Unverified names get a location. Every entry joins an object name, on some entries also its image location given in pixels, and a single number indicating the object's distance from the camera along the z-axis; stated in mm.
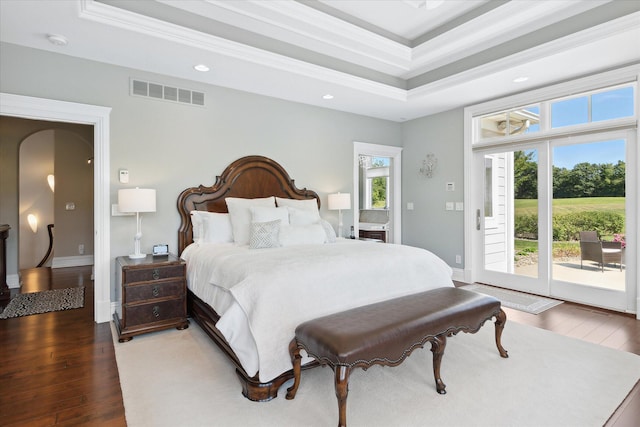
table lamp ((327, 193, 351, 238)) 4980
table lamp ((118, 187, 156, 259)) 3336
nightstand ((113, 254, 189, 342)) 3029
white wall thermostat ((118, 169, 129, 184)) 3621
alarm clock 3619
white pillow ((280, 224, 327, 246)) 3579
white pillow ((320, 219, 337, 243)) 4036
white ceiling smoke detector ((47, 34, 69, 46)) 2998
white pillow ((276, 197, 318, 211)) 4412
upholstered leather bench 1786
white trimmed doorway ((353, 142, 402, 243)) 5703
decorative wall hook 5543
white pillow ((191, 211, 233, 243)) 3775
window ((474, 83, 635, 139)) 3691
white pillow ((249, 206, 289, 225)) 3771
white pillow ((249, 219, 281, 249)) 3371
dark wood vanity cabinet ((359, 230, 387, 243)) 6902
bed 2158
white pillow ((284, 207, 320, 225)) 4094
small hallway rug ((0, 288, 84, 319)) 3763
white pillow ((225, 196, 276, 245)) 3758
